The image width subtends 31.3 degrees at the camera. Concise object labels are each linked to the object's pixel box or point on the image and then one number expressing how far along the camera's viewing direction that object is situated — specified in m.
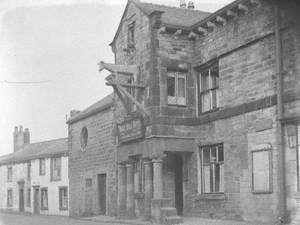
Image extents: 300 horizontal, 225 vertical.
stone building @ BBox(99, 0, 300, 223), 14.02
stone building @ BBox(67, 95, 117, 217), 23.39
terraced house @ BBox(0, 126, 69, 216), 35.97
